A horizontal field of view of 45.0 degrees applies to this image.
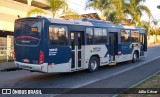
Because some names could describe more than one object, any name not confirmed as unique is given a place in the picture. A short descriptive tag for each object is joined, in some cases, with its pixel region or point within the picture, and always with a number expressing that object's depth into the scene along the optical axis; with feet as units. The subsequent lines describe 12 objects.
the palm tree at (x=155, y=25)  176.25
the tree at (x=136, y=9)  100.61
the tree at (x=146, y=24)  133.21
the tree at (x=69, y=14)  67.48
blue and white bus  28.68
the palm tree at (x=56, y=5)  66.60
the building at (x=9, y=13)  82.27
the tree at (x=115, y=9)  87.40
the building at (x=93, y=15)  110.12
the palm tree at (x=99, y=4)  86.50
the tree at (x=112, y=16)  87.14
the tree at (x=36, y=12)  64.36
